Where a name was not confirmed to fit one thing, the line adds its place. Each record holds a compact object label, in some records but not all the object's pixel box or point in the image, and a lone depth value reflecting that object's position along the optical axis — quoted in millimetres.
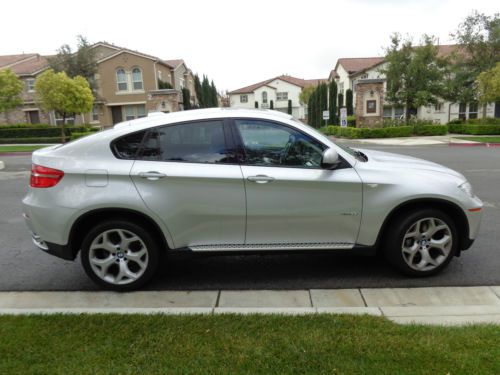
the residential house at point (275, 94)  69938
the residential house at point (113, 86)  38031
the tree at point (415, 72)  28016
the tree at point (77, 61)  35438
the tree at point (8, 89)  25938
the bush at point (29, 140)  30000
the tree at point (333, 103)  38656
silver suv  3805
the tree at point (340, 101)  37688
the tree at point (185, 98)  43594
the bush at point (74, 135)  28609
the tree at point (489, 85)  24297
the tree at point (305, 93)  62762
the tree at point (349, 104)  36631
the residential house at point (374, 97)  30406
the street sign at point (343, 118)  26502
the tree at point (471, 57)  31125
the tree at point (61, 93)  27016
